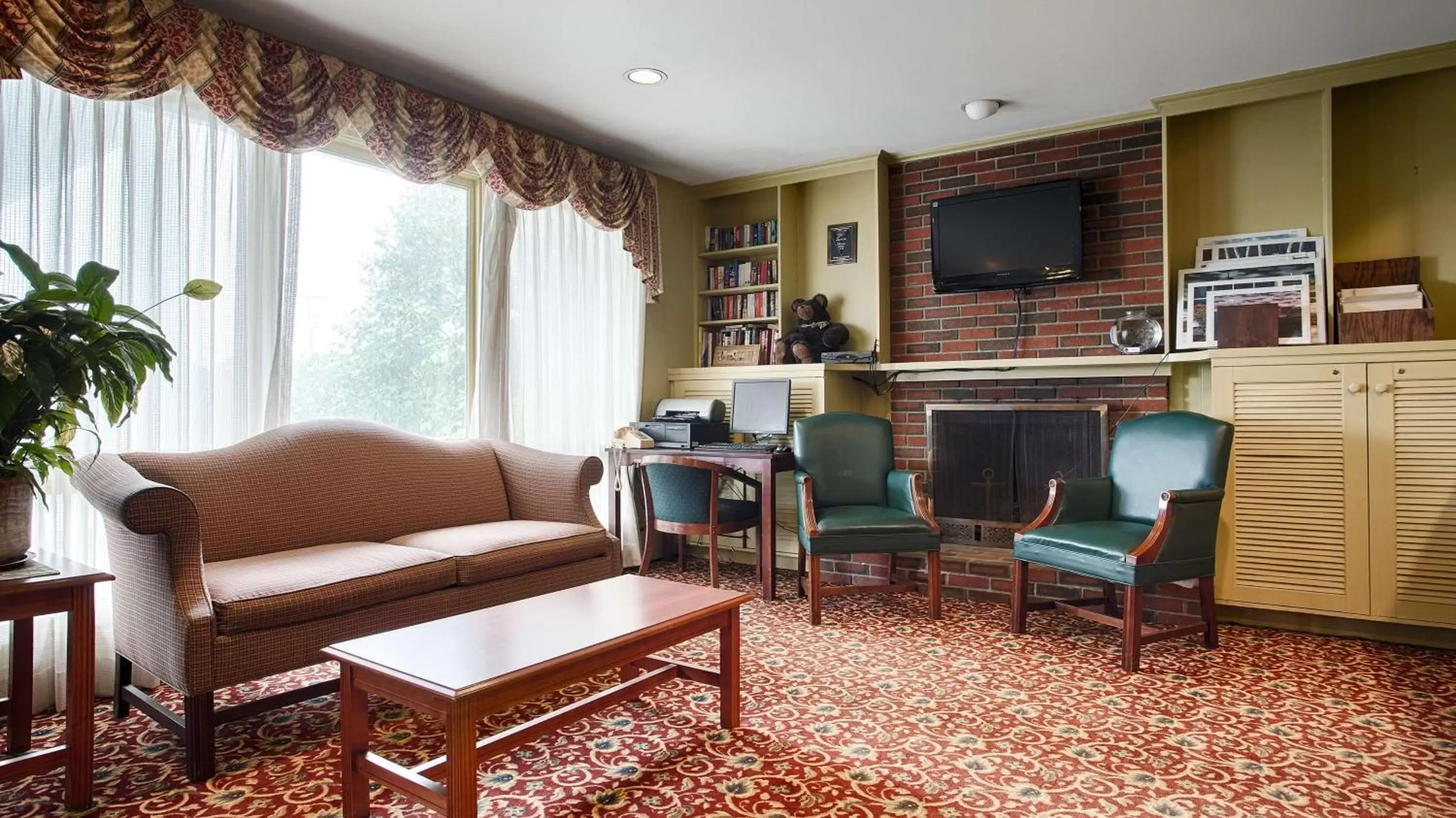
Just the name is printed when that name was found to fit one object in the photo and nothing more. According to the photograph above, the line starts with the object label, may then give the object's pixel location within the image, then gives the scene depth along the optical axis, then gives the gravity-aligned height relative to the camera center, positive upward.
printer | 4.36 -0.06
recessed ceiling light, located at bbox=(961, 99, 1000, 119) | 3.69 +1.45
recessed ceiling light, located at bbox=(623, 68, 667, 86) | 3.33 +1.44
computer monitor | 4.46 +0.04
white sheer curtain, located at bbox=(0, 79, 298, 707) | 2.47 +0.61
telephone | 4.39 -0.14
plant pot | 1.95 -0.26
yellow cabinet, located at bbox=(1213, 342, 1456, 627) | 3.08 -0.28
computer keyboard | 4.12 -0.17
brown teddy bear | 4.60 +0.46
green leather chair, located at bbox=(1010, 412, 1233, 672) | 2.93 -0.44
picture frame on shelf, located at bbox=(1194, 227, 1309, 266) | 3.60 +0.82
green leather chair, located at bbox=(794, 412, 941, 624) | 3.51 -0.41
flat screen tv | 4.00 +0.93
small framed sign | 4.70 +1.02
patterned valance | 2.36 +1.18
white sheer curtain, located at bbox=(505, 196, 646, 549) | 4.06 +0.44
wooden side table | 1.83 -0.59
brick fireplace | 3.95 +0.60
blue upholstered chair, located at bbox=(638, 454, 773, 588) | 3.94 -0.45
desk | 3.95 -0.27
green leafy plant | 1.87 +0.12
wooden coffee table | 1.65 -0.57
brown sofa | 2.12 -0.47
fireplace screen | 4.08 -0.21
